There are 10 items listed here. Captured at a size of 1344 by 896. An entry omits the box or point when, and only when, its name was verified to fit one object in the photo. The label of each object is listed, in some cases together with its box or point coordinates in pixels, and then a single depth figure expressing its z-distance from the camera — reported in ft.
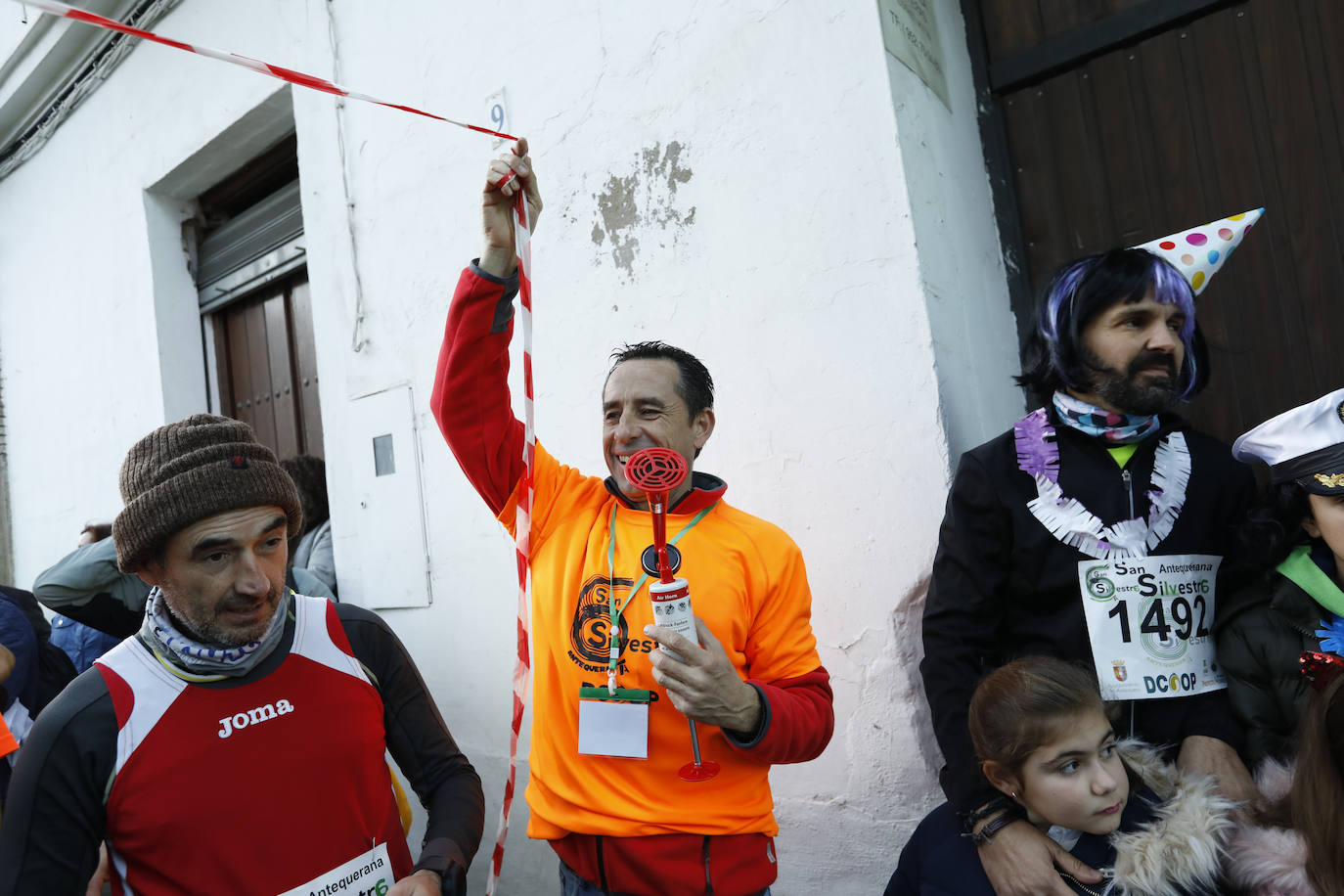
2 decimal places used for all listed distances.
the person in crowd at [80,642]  10.89
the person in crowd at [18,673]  8.45
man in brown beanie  4.41
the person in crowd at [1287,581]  5.40
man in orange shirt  5.44
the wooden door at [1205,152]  7.56
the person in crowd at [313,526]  13.34
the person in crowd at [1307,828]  4.38
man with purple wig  5.91
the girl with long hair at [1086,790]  5.03
